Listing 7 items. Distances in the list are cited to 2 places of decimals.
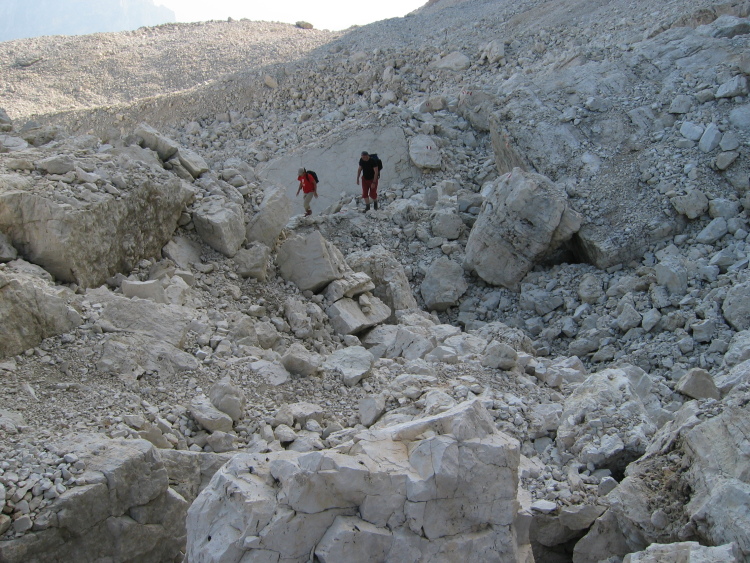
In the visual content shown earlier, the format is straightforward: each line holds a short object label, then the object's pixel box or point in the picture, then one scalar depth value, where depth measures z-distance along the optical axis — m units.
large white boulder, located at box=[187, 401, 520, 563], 3.46
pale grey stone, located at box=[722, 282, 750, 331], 7.01
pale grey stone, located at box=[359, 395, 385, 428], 5.29
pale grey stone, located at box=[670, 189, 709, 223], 8.67
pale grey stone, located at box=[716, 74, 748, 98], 9.59
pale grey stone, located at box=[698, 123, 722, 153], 9.16
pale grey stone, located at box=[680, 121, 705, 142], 9.43
